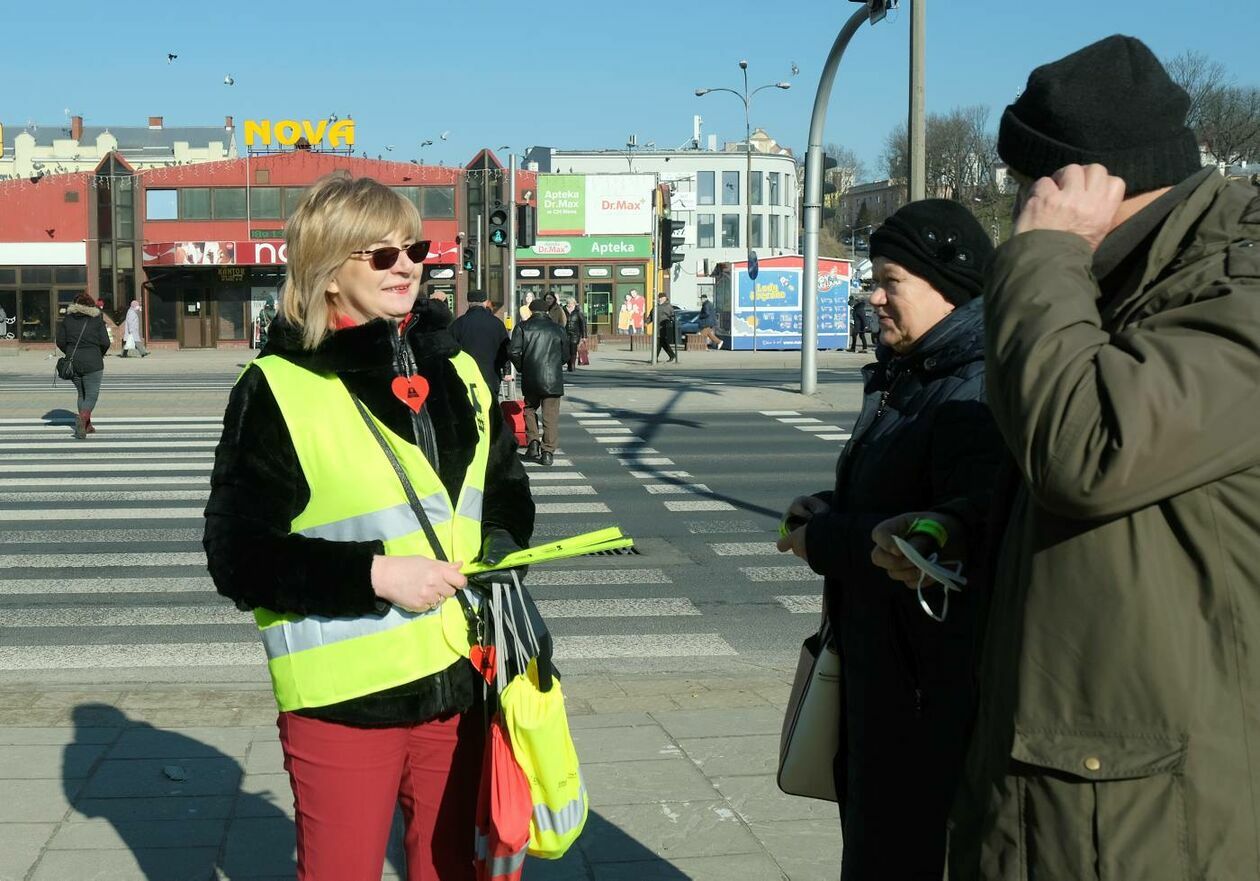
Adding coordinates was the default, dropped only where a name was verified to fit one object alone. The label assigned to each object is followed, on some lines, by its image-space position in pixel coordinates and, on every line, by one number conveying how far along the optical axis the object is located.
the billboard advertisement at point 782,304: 41.03
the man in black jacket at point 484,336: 14.62
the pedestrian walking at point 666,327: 37.22
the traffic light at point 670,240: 34.28
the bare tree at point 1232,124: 40.19
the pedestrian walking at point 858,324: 39.41
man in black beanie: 1.74
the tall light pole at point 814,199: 19.80
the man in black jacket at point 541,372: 15.30
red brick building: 50.41
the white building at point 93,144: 117.25
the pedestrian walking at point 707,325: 46.06
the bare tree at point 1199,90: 41.44
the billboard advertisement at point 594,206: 55.41
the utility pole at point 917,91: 15.35
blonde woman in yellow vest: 2.69
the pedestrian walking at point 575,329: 33.72
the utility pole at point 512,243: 23.94
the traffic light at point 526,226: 25.88
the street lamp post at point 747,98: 66.19
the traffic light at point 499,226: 24.69
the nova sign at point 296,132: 52.59
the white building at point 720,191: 95.00
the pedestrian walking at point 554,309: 23.79
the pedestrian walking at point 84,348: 17.36
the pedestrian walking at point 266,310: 44.94
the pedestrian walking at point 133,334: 42.34
